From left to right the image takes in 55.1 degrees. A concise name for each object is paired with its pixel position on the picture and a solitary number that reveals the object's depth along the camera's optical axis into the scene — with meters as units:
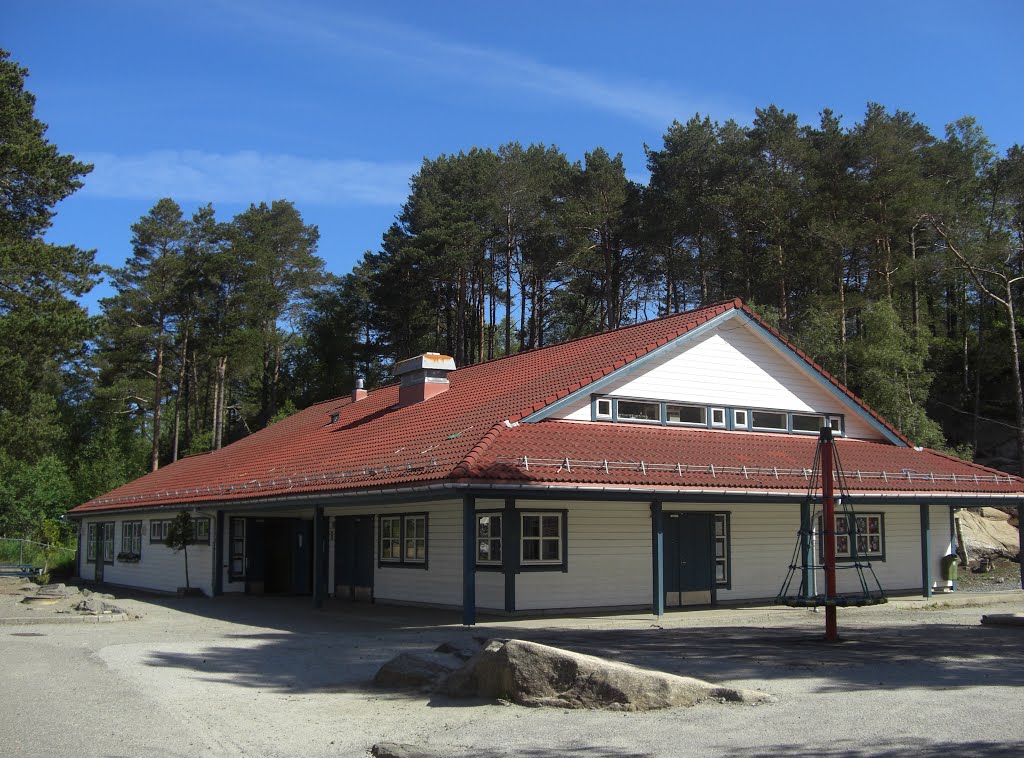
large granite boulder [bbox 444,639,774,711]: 8.73
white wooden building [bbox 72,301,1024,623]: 17.53
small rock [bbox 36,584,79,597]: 22.84
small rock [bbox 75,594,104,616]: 18.10
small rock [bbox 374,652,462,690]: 9.98
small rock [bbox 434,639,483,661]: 10.53
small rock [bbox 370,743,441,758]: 7.27
